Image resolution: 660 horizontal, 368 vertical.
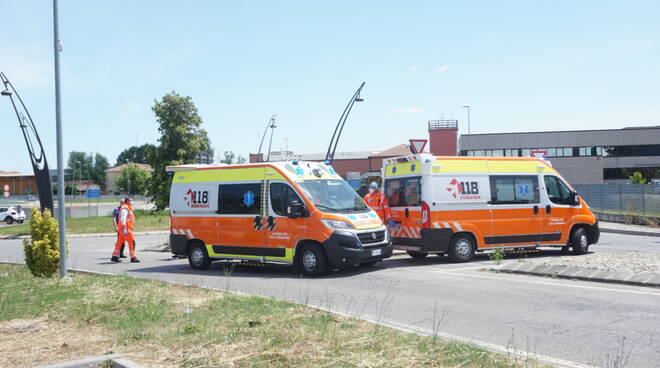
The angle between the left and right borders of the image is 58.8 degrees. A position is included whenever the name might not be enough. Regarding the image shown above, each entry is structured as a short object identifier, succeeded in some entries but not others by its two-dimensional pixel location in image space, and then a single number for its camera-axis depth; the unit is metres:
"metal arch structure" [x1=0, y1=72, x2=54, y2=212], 30.69
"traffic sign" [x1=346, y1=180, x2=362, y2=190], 37.00
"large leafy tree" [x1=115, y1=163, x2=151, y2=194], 114.97
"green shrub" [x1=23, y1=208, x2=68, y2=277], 11.18
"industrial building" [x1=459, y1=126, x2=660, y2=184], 61.44
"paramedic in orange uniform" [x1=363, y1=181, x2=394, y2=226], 14.20
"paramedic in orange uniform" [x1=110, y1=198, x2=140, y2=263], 16.02
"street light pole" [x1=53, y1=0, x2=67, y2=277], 10.96
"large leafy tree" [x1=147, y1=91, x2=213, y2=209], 54.59
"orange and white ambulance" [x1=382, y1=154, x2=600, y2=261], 13.42
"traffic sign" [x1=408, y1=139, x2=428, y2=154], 15.48
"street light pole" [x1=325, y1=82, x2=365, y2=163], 29.42
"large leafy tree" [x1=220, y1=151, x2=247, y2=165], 114.28
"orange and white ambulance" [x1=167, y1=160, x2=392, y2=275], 11.74
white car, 52.34
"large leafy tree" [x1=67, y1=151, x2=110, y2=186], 169.12
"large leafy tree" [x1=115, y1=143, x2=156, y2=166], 167.75
